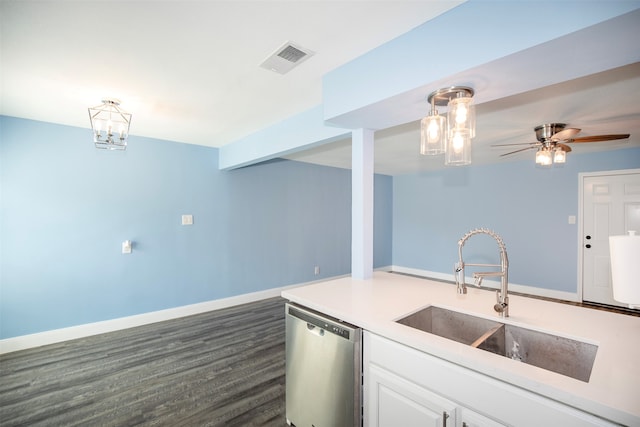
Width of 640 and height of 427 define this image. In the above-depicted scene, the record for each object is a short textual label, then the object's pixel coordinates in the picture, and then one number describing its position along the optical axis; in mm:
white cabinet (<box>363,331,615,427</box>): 874
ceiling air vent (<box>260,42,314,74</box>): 1688
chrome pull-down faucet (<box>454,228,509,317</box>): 1376
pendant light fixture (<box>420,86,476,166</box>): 1417
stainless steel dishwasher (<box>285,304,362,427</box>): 1419
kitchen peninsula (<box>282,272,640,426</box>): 820
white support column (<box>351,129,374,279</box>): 2254
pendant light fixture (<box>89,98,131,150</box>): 2293
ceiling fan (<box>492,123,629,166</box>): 2842
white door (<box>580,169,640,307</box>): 3998
